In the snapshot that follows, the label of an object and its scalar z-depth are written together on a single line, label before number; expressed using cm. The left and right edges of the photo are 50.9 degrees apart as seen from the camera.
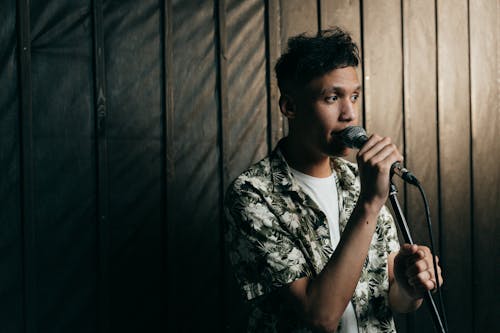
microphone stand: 134
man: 147
